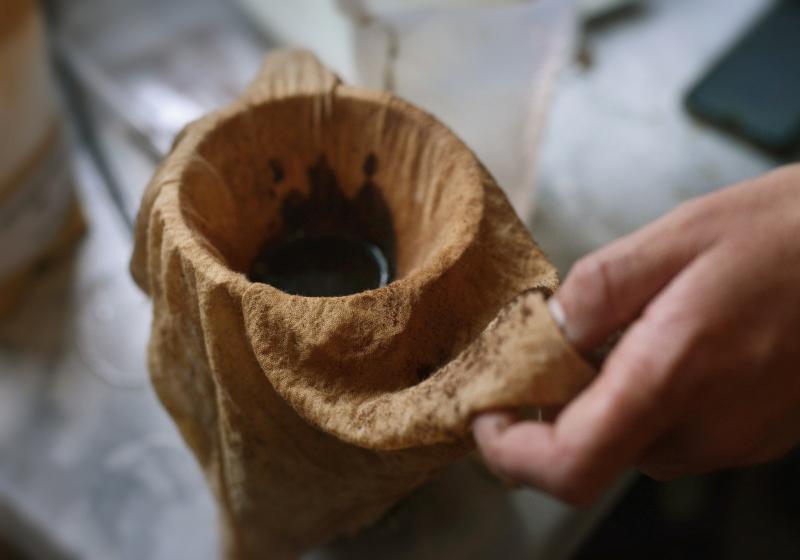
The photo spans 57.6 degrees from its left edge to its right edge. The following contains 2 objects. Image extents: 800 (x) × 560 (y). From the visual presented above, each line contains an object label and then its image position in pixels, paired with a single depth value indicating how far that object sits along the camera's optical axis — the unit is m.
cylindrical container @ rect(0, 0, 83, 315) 0.59
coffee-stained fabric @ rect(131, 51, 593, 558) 0.33
